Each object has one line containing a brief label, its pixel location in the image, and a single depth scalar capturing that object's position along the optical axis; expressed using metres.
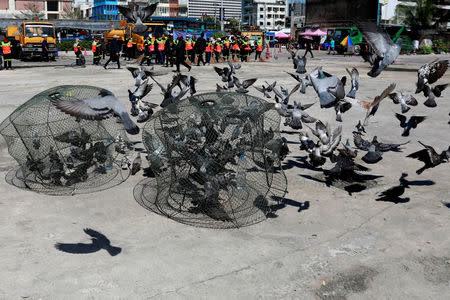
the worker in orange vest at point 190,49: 25.52
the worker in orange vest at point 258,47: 28.45
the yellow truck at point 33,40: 27.44
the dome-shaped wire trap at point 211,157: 4.93
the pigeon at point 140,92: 6.27
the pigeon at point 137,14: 8.98
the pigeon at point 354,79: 6.63
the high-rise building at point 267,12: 159.00
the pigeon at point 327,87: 5.70
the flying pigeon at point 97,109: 4.91
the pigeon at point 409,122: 6.72
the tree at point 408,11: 27.02
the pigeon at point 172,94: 6.17
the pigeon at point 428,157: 5.62
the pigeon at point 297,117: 6.89
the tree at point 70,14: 80.03
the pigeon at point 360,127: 7.10
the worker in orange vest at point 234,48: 27.23
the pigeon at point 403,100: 6.62
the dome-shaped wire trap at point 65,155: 5.94
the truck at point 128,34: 28.50
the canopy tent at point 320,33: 41.54
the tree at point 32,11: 69.41
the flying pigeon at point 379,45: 6.41
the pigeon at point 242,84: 7.85
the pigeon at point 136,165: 6.30
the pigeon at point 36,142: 6.00
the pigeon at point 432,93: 6.80
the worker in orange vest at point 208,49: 25.66
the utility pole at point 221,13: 61.30
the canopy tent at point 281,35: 42.78
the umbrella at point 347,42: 36.31
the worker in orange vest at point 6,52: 21.44
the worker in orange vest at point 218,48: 26.36
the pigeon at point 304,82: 7.27
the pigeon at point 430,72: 6.49
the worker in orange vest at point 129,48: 27.02
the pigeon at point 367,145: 6.31
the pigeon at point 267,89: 8.17
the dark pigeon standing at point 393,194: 5.58
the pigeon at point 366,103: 5.65
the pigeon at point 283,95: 7.54
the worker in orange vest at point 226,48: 26.30
